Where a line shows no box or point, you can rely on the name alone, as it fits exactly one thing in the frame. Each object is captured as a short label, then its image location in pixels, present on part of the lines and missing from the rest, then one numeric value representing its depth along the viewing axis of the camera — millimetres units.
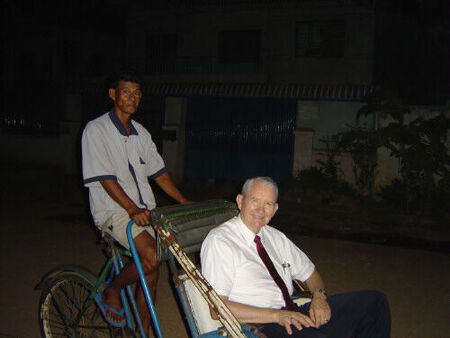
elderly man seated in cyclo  2312
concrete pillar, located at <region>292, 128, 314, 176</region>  11812
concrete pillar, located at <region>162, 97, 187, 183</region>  13938
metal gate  13266
